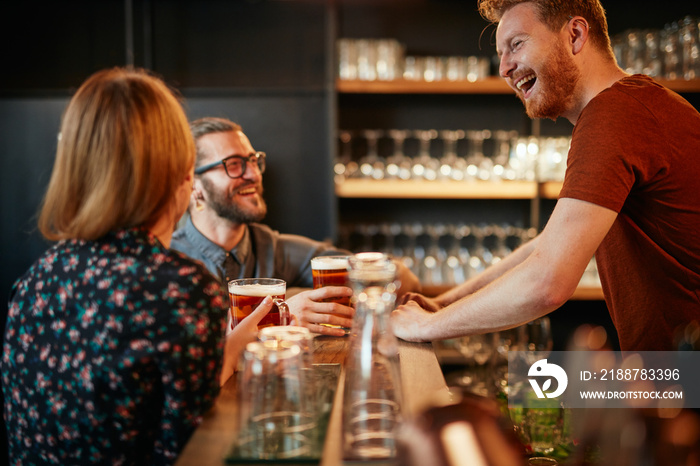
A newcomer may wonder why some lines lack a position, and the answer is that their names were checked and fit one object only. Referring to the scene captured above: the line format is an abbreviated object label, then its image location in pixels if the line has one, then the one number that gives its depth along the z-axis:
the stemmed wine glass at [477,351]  2.99
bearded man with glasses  2.25
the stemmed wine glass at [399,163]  3.19
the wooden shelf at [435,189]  3.13
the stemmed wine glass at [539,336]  2.54
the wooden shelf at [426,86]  3.09
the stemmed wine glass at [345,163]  3.18
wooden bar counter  0.79
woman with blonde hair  0.88
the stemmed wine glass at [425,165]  3.19
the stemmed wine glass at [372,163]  3.18
